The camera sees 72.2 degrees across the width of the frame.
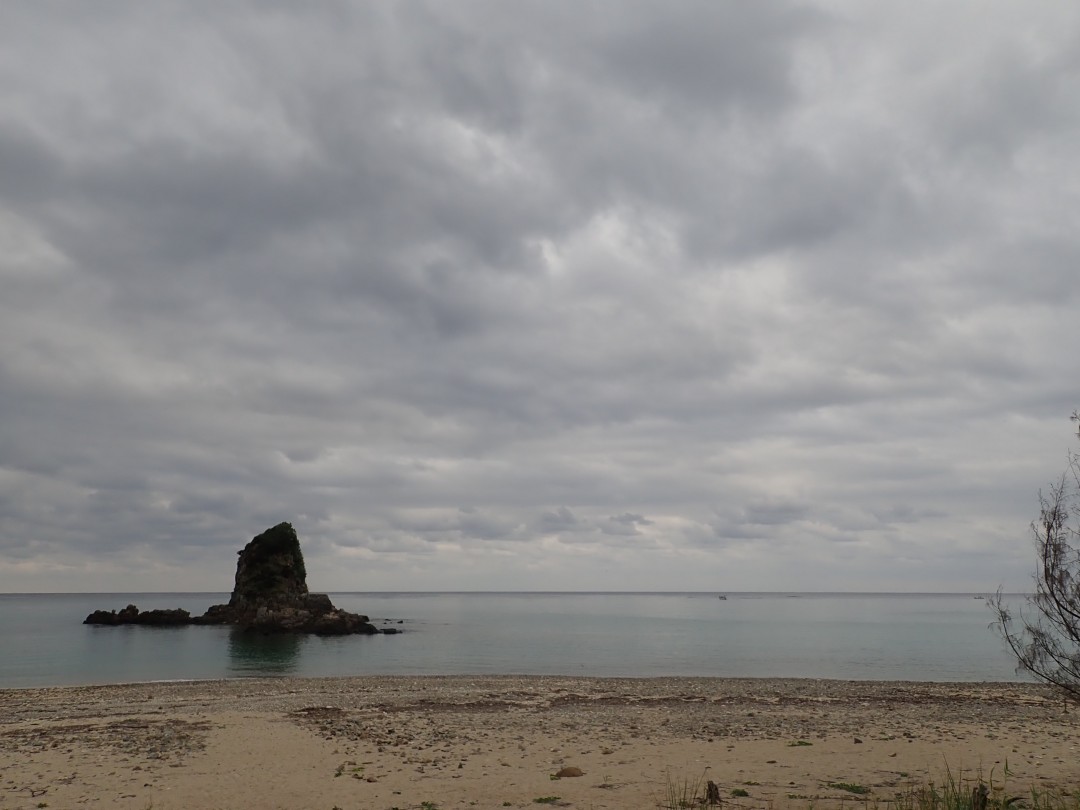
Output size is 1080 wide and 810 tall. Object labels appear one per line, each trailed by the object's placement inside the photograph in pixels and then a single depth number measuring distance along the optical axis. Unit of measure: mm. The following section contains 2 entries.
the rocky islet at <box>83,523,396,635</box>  112500
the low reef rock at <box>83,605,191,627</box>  140250
